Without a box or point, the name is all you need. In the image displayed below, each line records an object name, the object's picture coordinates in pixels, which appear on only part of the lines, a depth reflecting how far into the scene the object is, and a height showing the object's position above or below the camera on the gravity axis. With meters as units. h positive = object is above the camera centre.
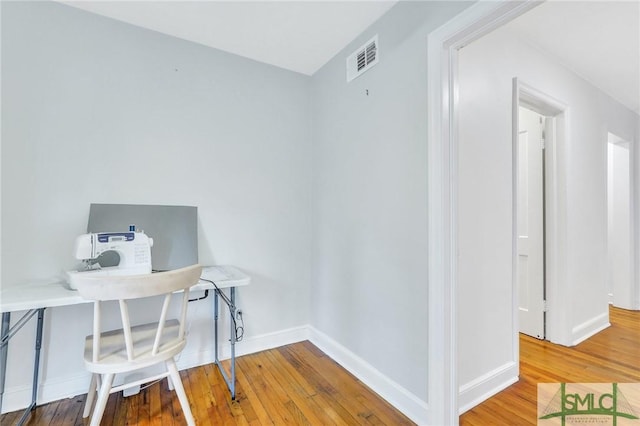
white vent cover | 1.92 +1.11
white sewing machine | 1.53 -0.19
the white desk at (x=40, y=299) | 1.35 -0.41
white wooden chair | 1.23 -0.66
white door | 2.65 -0.09
